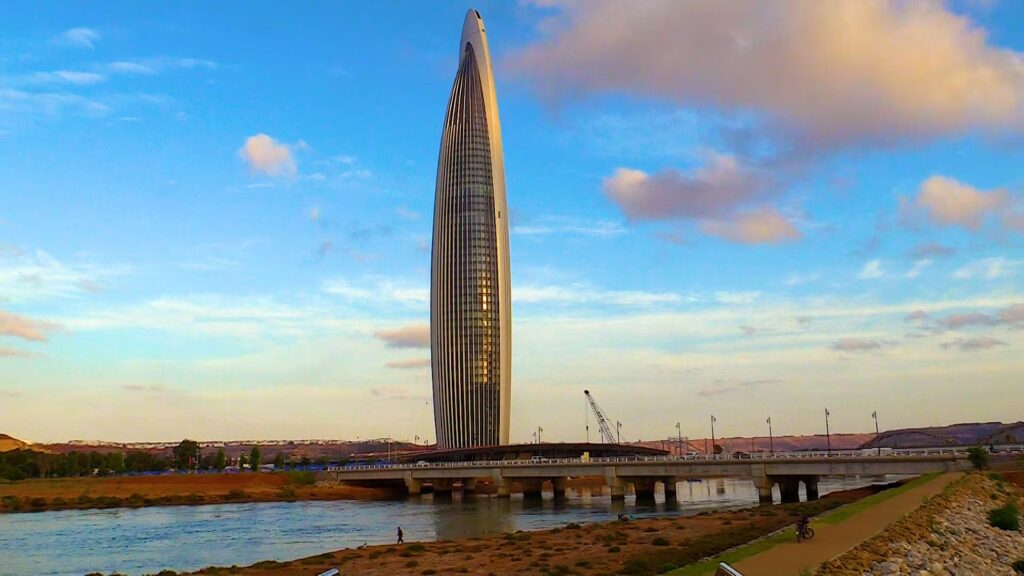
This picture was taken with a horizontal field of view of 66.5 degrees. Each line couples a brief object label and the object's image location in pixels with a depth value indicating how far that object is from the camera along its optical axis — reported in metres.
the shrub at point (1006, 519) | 50.19
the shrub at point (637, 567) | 36.49
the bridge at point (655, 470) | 93.69
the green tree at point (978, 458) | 84.12
